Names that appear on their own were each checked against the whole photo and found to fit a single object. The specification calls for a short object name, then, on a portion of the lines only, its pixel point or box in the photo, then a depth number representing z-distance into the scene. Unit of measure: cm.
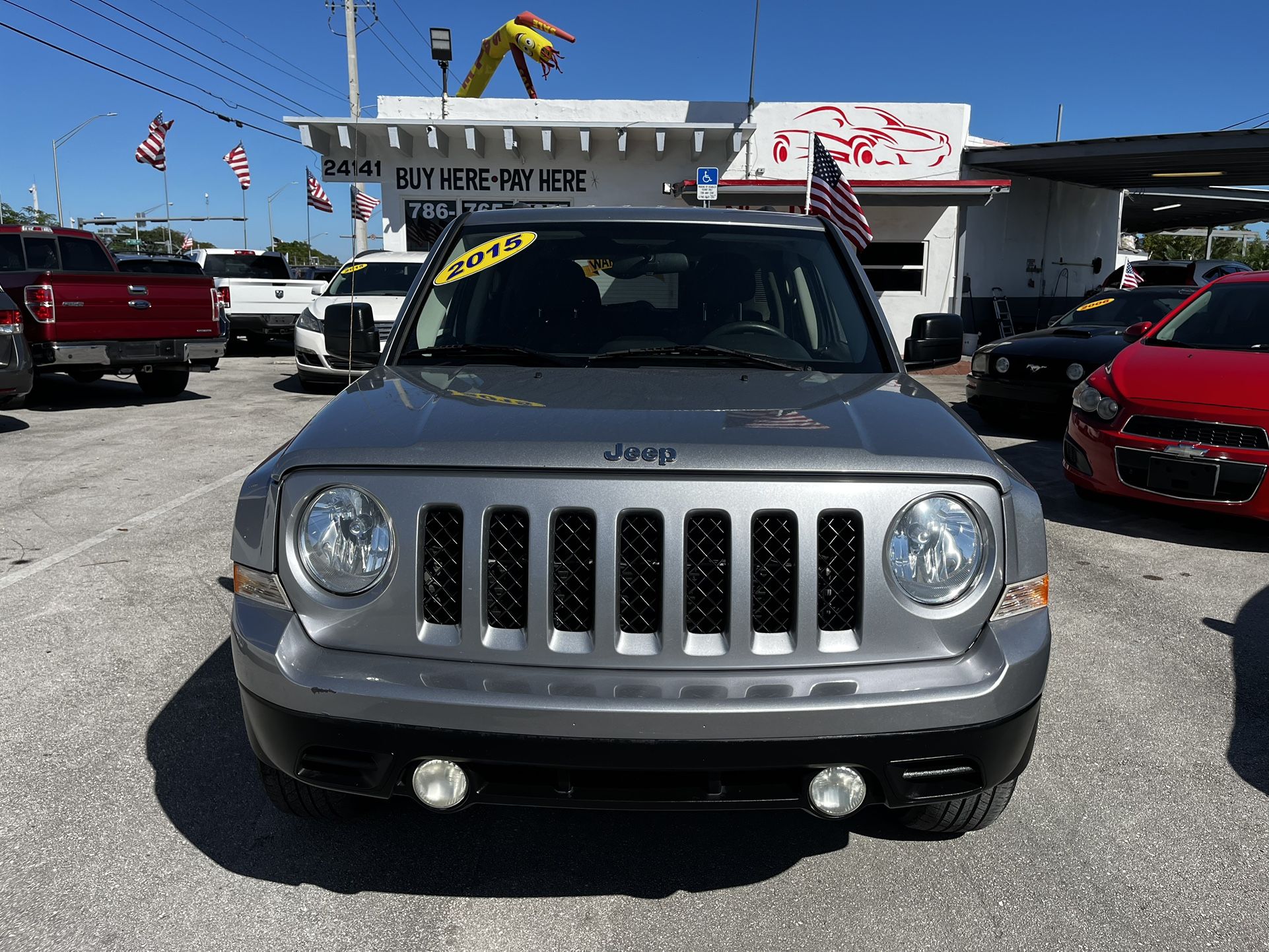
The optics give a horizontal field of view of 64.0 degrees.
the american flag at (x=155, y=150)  2875
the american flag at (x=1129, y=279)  1722
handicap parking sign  1243
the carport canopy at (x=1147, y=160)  1753
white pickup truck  1752
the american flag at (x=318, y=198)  2870
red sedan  580
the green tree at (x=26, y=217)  7731
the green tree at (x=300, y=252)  10756
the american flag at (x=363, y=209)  1975
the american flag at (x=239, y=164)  3100
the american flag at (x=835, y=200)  1421
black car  934
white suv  1262
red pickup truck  1053
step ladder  2202
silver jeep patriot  207
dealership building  1920
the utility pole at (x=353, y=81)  2108
